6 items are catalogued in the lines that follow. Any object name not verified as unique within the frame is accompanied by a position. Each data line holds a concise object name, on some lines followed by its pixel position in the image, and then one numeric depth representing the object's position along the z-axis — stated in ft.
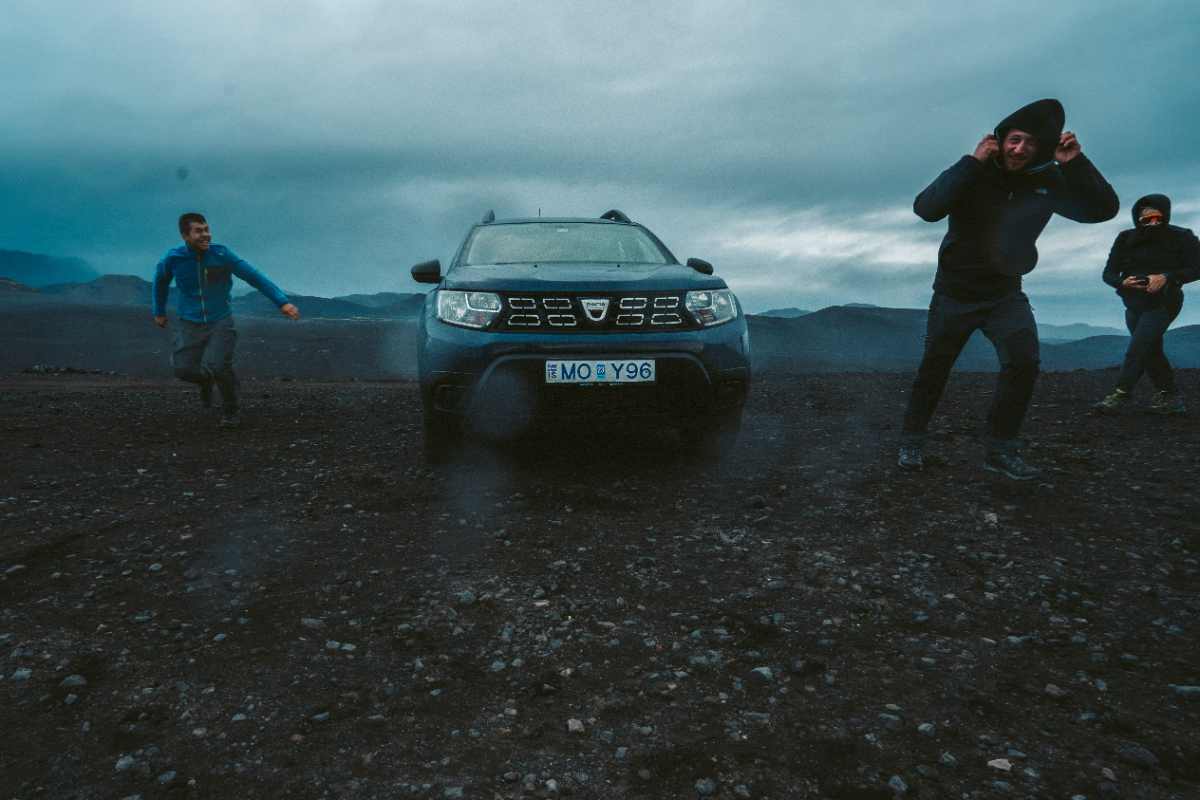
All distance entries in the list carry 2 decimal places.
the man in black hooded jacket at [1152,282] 21.25
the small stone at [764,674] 7.20
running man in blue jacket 21.13
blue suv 13.21
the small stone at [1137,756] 5.79
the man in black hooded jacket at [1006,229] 12.84
